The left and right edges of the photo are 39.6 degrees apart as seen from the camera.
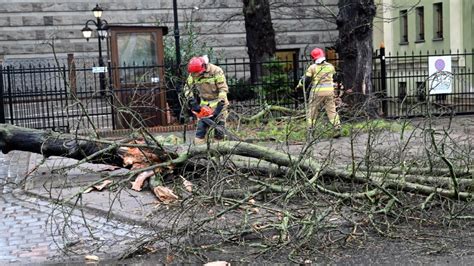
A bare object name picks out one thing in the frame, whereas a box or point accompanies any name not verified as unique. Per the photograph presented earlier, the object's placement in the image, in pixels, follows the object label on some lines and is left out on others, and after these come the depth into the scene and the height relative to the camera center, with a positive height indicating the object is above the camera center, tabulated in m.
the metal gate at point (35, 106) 15.38 -0.62
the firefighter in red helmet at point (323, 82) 11.45 -0.24
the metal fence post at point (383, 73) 17.14 -0.16
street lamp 22.24 +1.73
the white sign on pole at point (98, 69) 15.22 +0.21
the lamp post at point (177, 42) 16.84 +0.86
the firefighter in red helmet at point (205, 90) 9.84 -0.24
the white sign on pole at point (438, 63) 16.95 +0.04
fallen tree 6.02 -1.20
